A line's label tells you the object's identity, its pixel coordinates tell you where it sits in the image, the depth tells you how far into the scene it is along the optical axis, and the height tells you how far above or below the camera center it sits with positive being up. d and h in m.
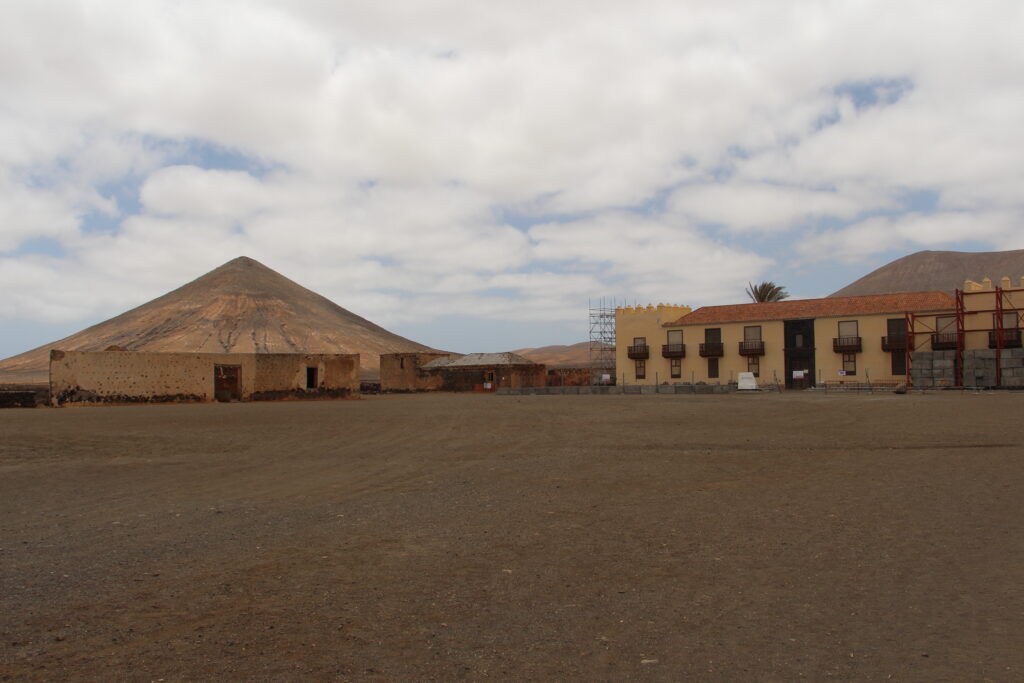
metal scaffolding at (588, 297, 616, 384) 56.19 +1.03
